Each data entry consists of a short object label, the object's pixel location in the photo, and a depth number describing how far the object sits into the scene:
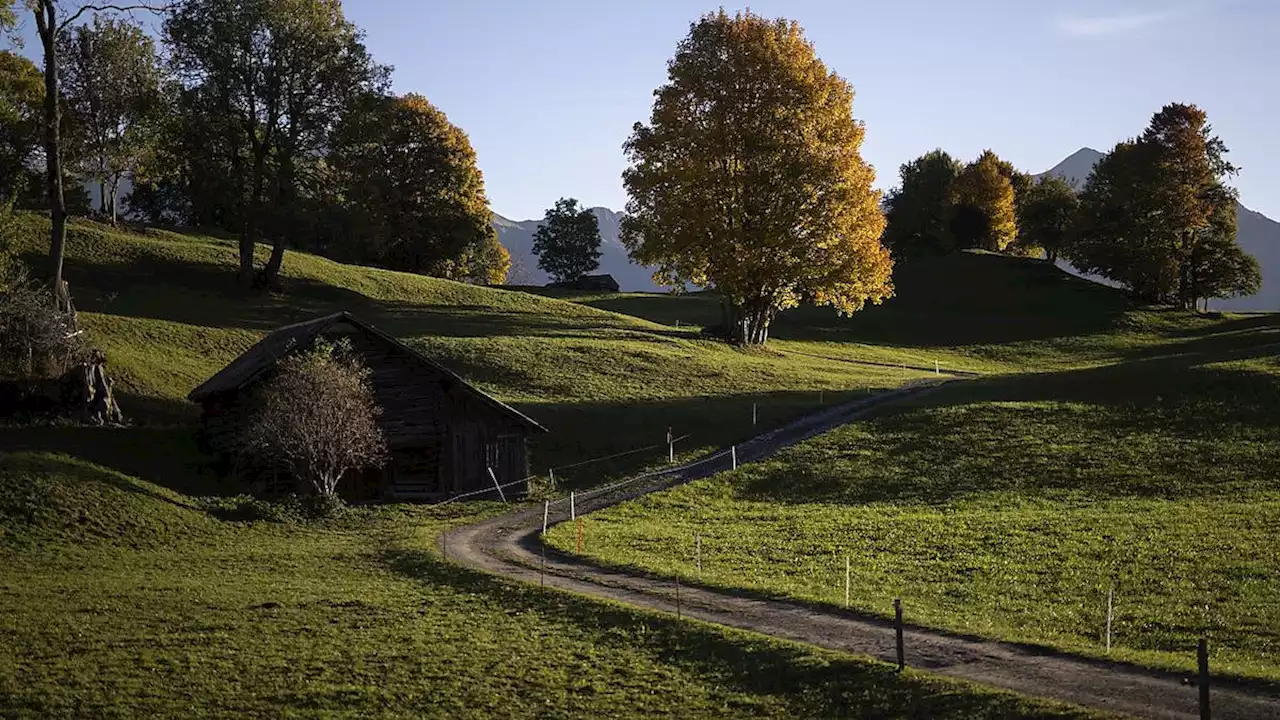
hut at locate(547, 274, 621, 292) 104.31
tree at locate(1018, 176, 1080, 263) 115.75
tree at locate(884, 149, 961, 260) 123.94
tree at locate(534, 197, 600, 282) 114.44
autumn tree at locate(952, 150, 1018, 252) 120.75
